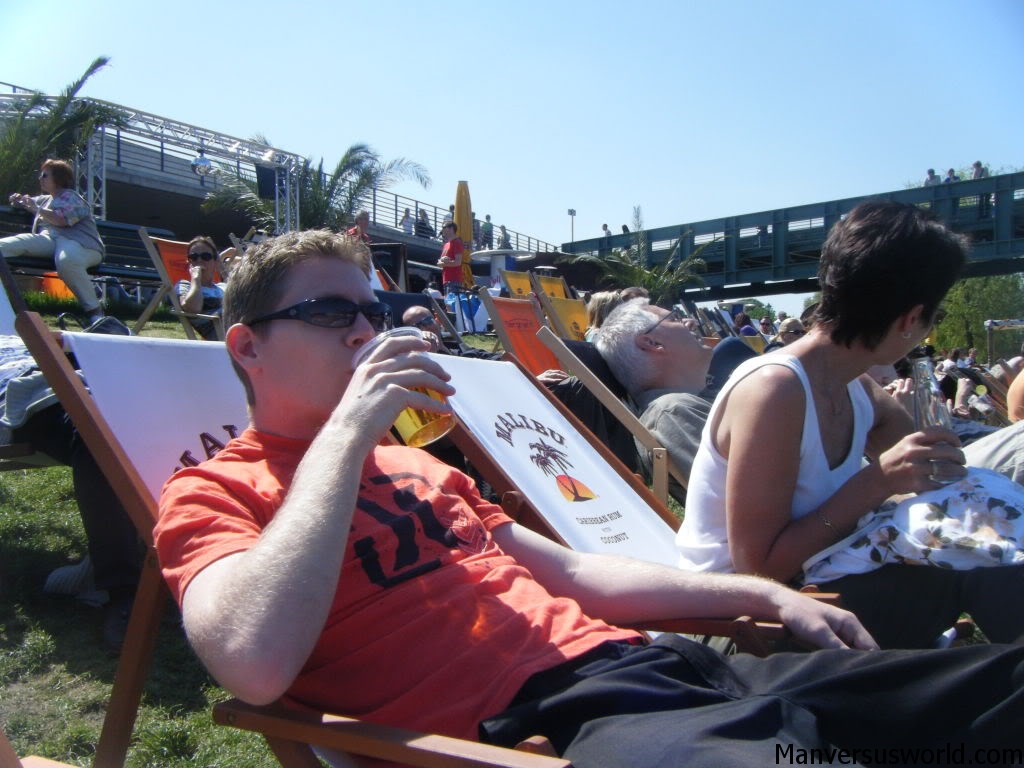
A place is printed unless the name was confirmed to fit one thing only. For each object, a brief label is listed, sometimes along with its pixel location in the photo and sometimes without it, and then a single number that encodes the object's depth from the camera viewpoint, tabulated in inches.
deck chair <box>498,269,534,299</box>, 405.7
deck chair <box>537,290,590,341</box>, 360.5
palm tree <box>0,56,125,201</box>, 605.6
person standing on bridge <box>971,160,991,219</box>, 832.9
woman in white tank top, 68.6
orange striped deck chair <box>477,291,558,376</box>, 263.9
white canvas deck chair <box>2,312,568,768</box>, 44.8
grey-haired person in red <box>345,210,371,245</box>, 341.6
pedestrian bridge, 817.5
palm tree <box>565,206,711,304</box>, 1004.6
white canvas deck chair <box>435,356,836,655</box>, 101.0
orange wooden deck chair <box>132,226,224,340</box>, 244.4
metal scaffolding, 642.2
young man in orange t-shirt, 45.4
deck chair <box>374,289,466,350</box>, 201.7
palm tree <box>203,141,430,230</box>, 770.8
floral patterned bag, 64.1
